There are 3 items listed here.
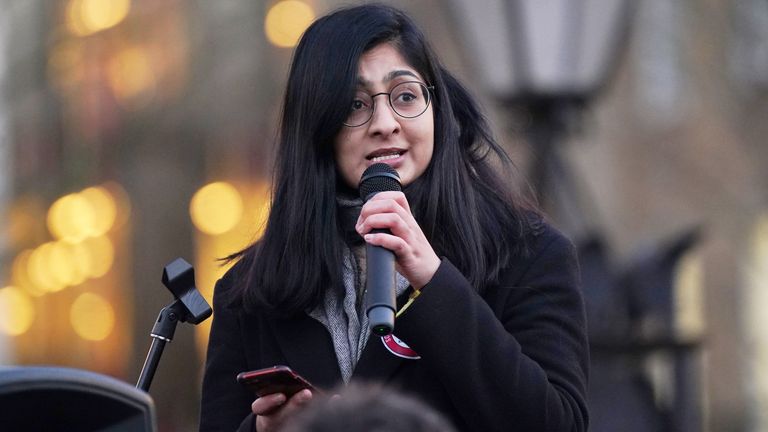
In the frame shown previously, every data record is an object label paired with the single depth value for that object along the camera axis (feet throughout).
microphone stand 18.45
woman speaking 17.25
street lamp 38.14
